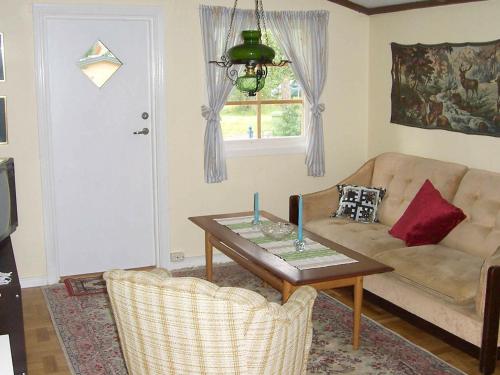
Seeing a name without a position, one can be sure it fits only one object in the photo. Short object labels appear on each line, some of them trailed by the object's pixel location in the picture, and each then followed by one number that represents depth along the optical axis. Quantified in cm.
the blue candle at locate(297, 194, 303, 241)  394
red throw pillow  437
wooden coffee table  352
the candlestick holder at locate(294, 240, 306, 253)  393
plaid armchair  245
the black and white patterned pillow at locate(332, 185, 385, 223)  511
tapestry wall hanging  454
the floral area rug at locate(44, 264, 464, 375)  364
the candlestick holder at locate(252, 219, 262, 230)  444
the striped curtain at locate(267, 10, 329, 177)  544
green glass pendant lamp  311
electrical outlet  542
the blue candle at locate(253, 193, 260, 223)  449
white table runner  371
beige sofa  359
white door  494
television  411
